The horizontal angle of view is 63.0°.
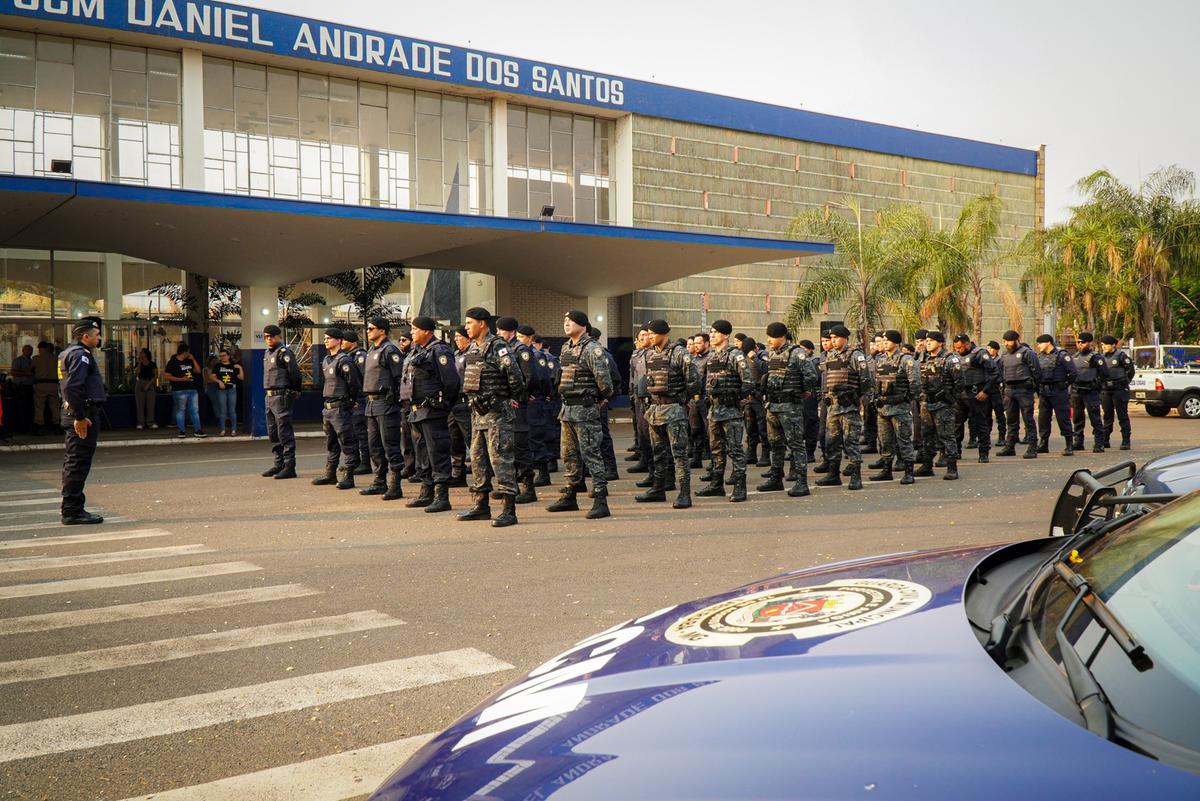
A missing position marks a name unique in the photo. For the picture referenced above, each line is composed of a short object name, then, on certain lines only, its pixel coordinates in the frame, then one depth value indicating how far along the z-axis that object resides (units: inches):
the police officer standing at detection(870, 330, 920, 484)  504.1
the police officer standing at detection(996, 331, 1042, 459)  625.3
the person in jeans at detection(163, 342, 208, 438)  760.3
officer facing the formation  376.2
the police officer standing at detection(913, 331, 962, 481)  514.6
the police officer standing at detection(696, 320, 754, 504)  445.1
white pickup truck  970.1
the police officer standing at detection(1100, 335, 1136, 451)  660.7
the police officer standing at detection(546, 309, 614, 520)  392.8
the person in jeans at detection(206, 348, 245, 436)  791.7
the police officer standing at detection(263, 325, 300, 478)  521.7
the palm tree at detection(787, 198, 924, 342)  1124.5
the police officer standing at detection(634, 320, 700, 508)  415.8
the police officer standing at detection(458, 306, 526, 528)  372.2
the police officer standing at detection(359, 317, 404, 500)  455.1
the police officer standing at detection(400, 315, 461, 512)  417.1
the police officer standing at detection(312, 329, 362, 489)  492.4
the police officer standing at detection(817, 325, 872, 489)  488.7
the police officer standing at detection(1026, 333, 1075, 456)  637.3
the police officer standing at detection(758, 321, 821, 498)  467.5
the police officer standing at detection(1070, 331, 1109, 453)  648.4
